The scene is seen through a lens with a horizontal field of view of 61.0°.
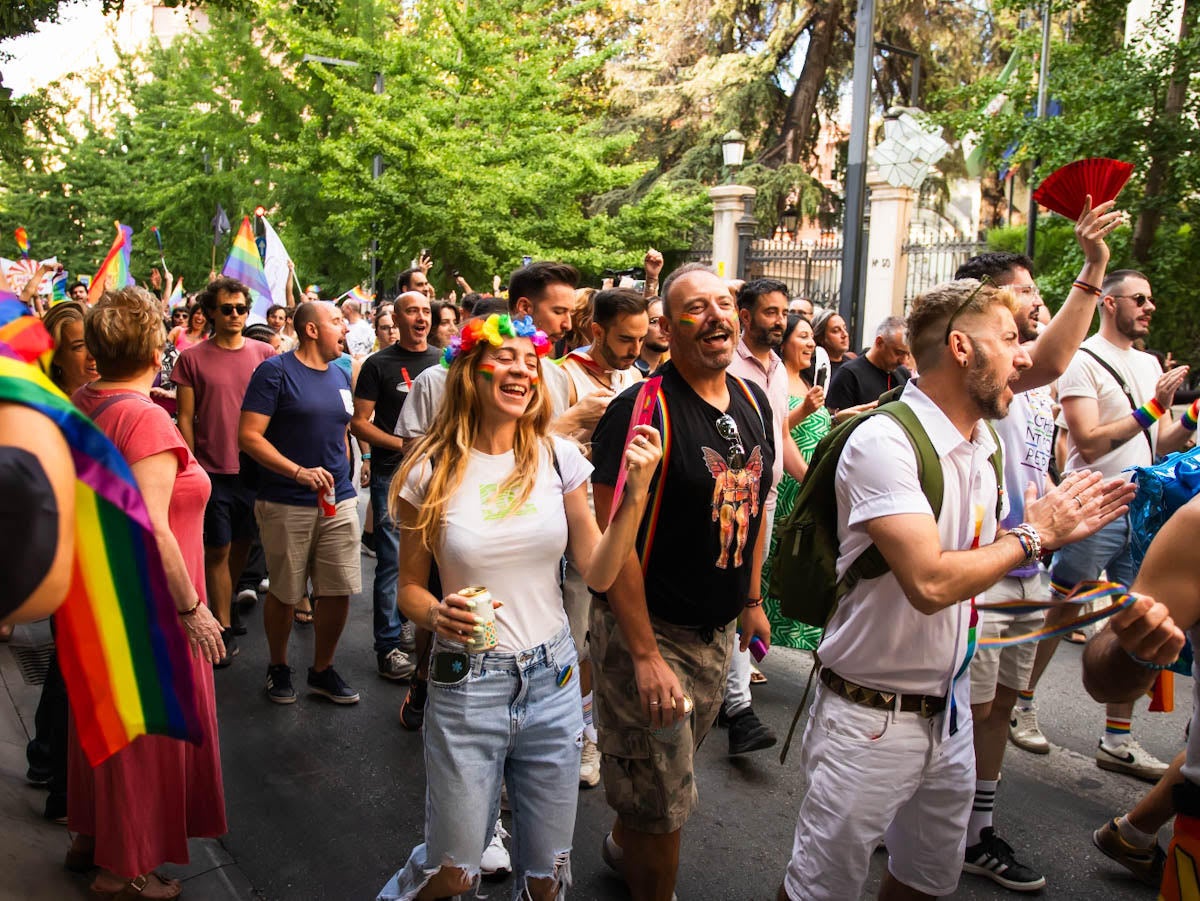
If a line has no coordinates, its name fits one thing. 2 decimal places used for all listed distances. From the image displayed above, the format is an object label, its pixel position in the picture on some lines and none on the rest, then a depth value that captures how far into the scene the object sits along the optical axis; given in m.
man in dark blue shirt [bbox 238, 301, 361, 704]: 5.45
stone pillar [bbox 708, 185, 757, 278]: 21.64
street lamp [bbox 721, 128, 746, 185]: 17.97
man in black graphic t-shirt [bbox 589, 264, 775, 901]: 3.17
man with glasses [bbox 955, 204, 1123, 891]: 3.67
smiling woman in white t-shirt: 2.78
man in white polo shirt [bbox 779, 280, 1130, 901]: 2.66
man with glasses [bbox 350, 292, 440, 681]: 5.98
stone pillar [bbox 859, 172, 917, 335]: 19.25
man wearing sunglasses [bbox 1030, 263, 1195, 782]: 5.12
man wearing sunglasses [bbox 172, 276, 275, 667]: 6.16
